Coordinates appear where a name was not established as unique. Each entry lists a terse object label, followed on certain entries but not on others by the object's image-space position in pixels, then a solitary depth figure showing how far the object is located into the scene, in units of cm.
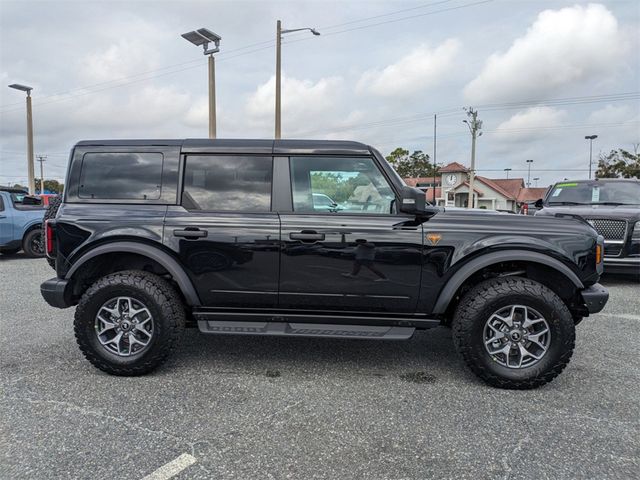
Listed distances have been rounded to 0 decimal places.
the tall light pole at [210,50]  1120
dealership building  4938
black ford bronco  330
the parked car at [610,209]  686
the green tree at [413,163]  5646
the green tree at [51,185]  8656
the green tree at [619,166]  4144
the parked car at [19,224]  974
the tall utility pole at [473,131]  3540
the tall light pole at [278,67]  1327
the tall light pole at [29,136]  1930
